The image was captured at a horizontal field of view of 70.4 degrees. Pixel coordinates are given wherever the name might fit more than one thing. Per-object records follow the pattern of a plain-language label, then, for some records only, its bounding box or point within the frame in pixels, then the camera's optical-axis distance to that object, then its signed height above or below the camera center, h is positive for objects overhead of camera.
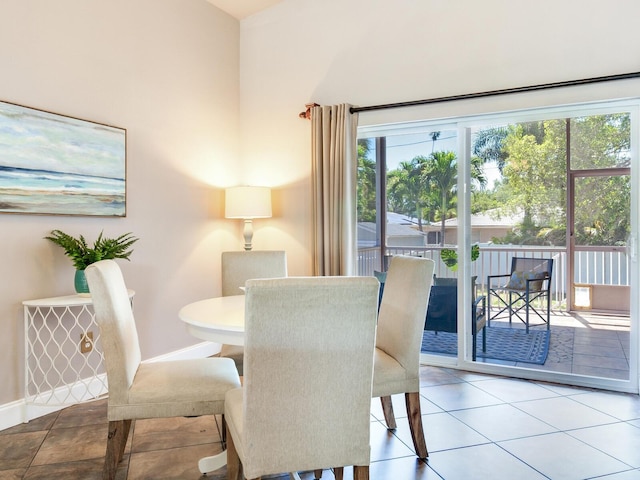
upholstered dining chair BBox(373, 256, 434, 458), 2.17 -0.54
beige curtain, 3.81 +0.44
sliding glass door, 3.14 +0.10
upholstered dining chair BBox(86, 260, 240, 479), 1.86 -0.63
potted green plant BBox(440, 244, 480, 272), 3.58 -0.14
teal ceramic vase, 2.70 -0.26
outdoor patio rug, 3.42 -0.82
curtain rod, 2.99 +1.07
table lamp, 3.91 +0.32
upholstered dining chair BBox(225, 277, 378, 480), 1.35 -0.42
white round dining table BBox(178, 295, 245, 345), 1.94 -0.37
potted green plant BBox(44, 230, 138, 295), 2.67 -0.07
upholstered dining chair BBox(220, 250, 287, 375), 3.10 -0.19
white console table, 2.65 -0.72
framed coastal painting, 2.56 +0.46
